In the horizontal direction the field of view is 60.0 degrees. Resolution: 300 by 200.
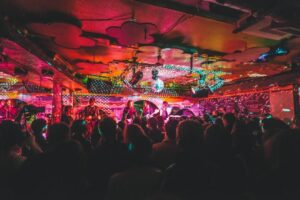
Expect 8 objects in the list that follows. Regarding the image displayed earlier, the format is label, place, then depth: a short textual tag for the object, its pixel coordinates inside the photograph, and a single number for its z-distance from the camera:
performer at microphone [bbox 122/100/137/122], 9.44
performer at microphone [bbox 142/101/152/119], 13.06
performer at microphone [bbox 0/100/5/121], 10.54
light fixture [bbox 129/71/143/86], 8.22
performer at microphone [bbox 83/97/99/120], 9.56
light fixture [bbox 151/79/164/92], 8.01
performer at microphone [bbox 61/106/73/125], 9.97
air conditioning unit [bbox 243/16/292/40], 3.96
